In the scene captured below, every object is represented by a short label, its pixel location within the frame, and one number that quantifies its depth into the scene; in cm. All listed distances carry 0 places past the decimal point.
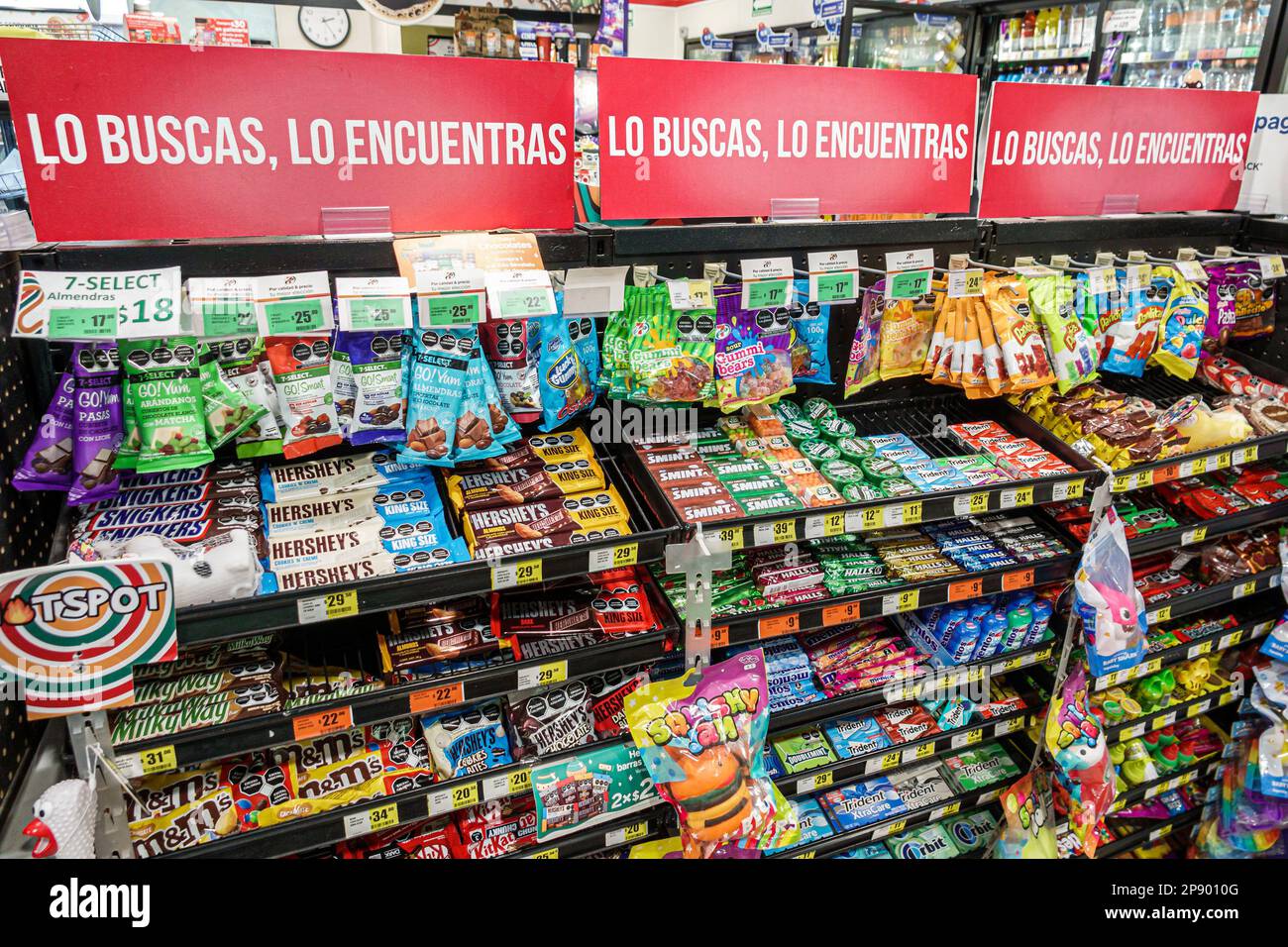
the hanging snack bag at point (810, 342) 209
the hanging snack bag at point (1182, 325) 235
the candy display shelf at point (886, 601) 193
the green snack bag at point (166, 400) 153
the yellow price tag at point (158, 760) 148
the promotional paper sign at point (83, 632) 133
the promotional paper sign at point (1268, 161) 255
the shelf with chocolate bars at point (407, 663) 153
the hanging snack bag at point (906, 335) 218
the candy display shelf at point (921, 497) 185
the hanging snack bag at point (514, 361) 179
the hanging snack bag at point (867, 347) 213
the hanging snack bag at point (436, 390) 174
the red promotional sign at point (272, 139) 141
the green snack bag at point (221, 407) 159
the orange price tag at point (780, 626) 195
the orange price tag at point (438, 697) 165
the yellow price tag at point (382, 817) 168
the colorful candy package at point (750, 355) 196
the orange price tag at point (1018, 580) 216
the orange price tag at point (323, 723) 157
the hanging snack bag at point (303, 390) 167
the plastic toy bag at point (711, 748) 177
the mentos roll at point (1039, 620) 232
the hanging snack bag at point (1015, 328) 213
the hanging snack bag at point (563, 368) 183
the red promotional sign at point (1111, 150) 215
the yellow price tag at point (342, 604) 151
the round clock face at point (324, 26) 822
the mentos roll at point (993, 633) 227
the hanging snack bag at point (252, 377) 162
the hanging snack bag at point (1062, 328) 217
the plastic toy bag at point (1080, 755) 235
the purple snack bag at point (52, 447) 149
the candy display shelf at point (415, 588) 145
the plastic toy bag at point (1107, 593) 218
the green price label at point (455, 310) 157
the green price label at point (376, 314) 153
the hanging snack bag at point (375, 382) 171
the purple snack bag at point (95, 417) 150
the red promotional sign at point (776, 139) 175
